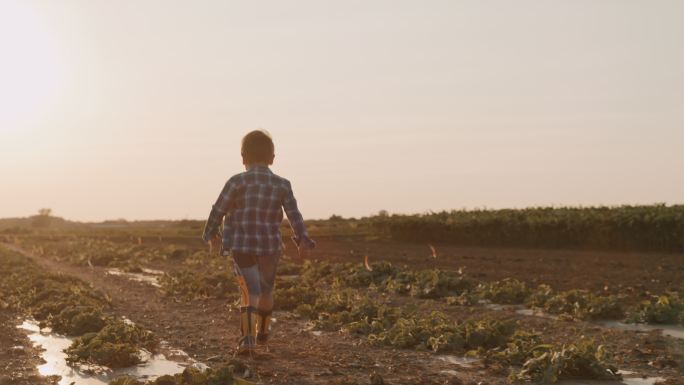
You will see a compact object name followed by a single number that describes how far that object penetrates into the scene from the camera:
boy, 7.58
